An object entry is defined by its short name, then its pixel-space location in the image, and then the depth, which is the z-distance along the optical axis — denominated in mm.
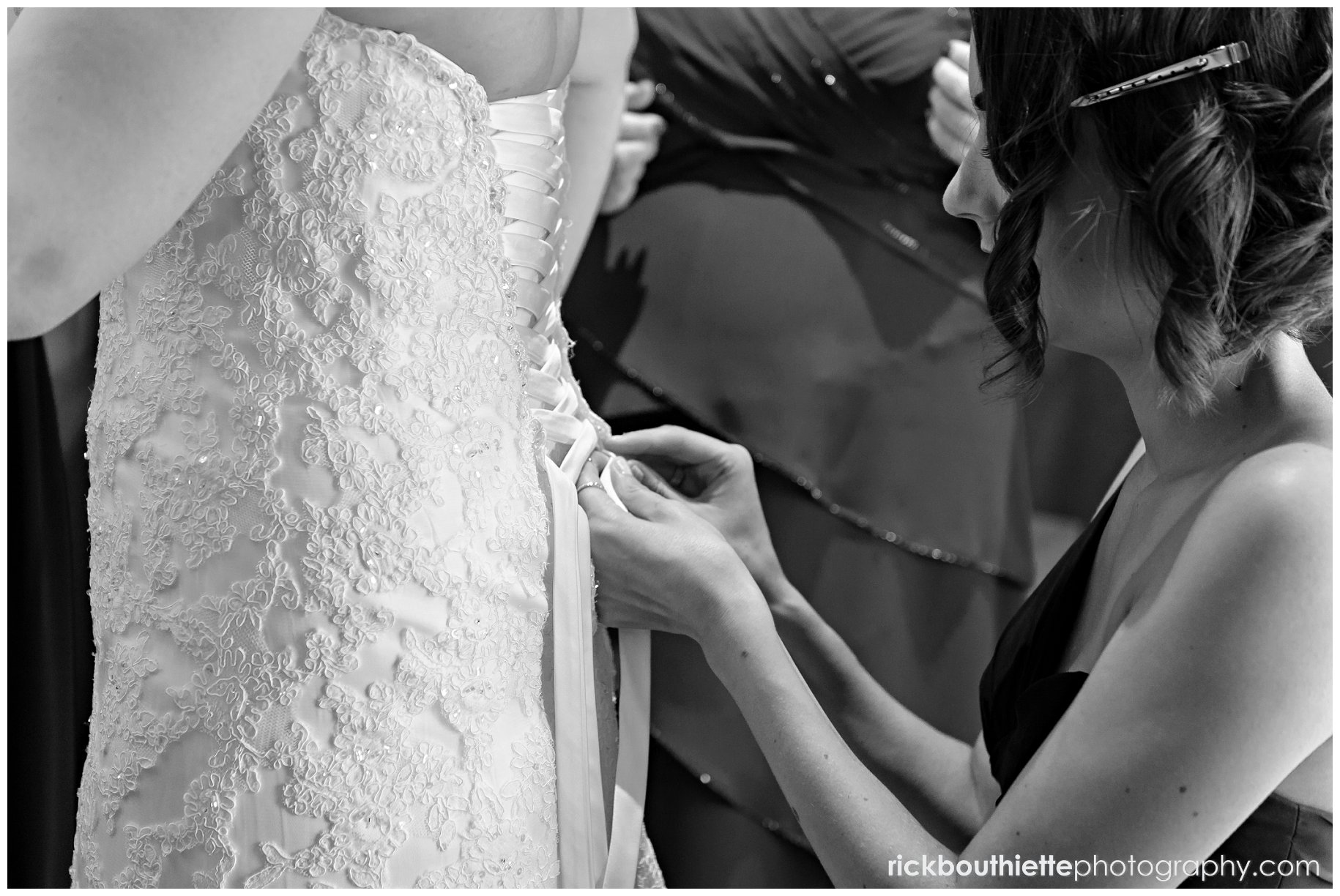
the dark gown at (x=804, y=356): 1520
